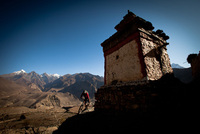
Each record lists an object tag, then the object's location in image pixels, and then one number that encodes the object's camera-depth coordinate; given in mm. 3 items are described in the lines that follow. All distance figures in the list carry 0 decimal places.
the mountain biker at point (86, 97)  7546
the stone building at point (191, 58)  7284
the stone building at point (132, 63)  3803
